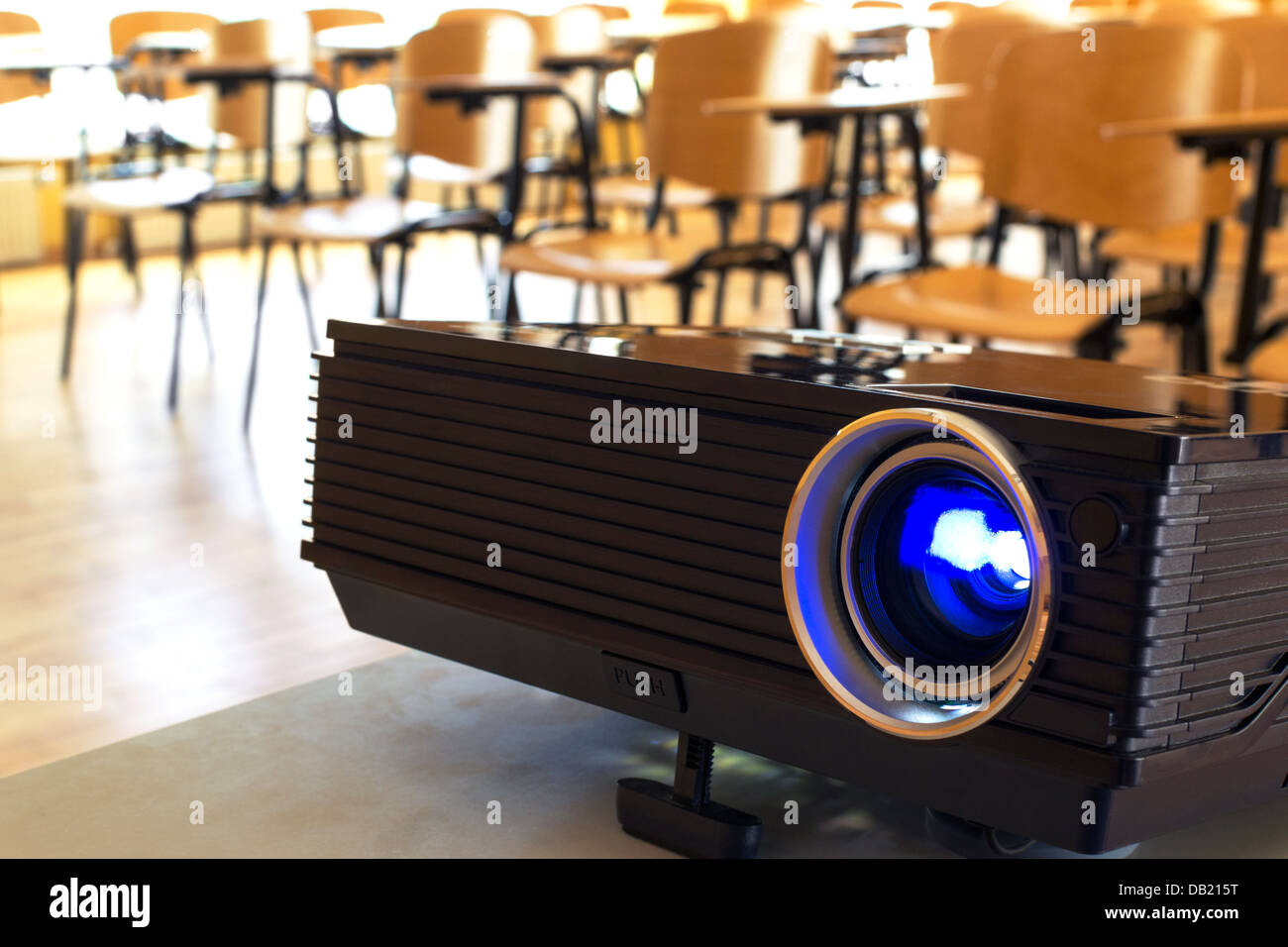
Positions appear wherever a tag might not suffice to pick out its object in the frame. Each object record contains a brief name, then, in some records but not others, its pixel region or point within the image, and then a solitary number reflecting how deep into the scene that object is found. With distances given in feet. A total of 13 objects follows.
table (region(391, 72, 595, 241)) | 8.50
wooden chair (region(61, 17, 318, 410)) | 10.25
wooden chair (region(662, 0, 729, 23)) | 18.59
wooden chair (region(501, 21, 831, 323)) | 8.70
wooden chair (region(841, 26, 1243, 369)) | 7.27
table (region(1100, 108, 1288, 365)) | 6.11
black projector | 2.35
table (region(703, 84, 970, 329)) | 7.55
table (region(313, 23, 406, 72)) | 12.45
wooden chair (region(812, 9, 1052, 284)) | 10.41
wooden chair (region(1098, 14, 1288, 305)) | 8.77
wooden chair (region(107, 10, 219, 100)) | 16.17
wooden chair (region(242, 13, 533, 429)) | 10.02
